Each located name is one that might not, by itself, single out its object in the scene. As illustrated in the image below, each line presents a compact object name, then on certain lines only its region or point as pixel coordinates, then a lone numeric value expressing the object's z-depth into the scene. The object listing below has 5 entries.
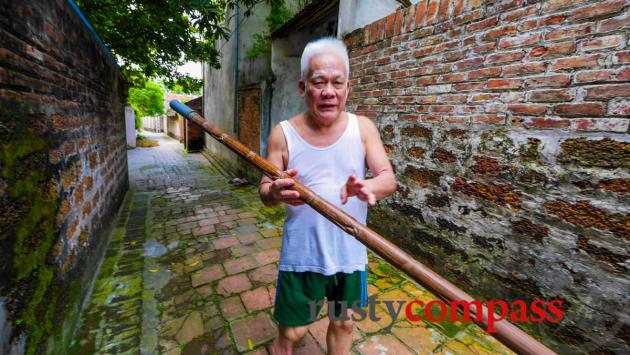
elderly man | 1.34
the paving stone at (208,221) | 4.32
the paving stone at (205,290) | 2.59
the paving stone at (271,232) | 3.95
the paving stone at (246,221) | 4.37
